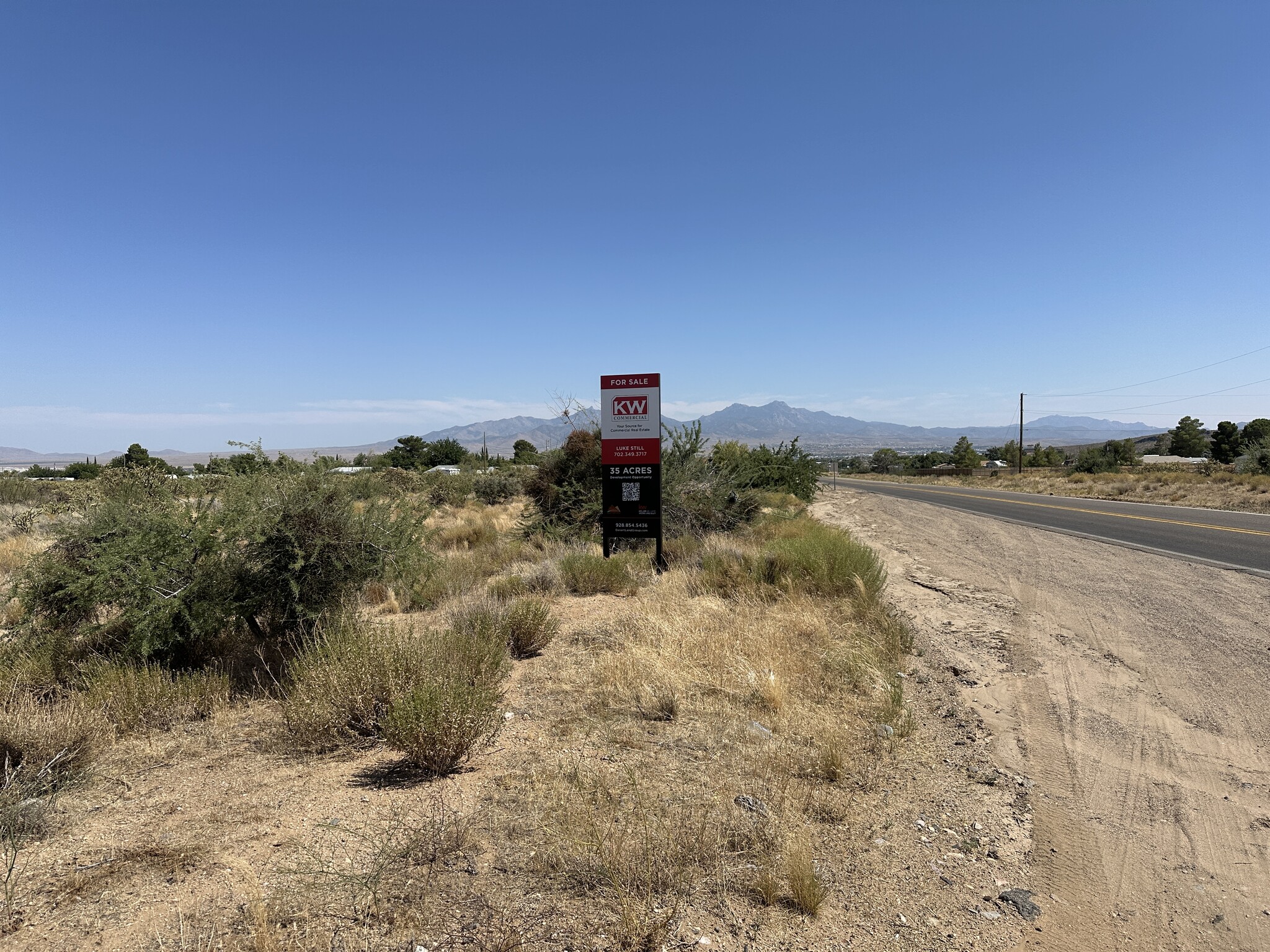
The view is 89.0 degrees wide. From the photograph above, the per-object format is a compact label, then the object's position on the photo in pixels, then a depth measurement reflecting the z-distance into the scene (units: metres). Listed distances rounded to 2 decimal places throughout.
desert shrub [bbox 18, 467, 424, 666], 6.15
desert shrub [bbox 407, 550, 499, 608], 8.72
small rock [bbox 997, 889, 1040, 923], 3.27
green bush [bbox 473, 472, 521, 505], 27.80
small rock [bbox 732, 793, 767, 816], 4.00
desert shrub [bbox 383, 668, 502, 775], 4.39
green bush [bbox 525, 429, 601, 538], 15.13
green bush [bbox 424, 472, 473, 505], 25.67
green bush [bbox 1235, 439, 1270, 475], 31.89
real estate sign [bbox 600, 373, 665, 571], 11.72
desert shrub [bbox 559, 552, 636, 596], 10.42
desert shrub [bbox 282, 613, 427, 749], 4.96
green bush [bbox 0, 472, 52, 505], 23.30
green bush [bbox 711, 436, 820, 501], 17.94
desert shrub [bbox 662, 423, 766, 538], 14.73
